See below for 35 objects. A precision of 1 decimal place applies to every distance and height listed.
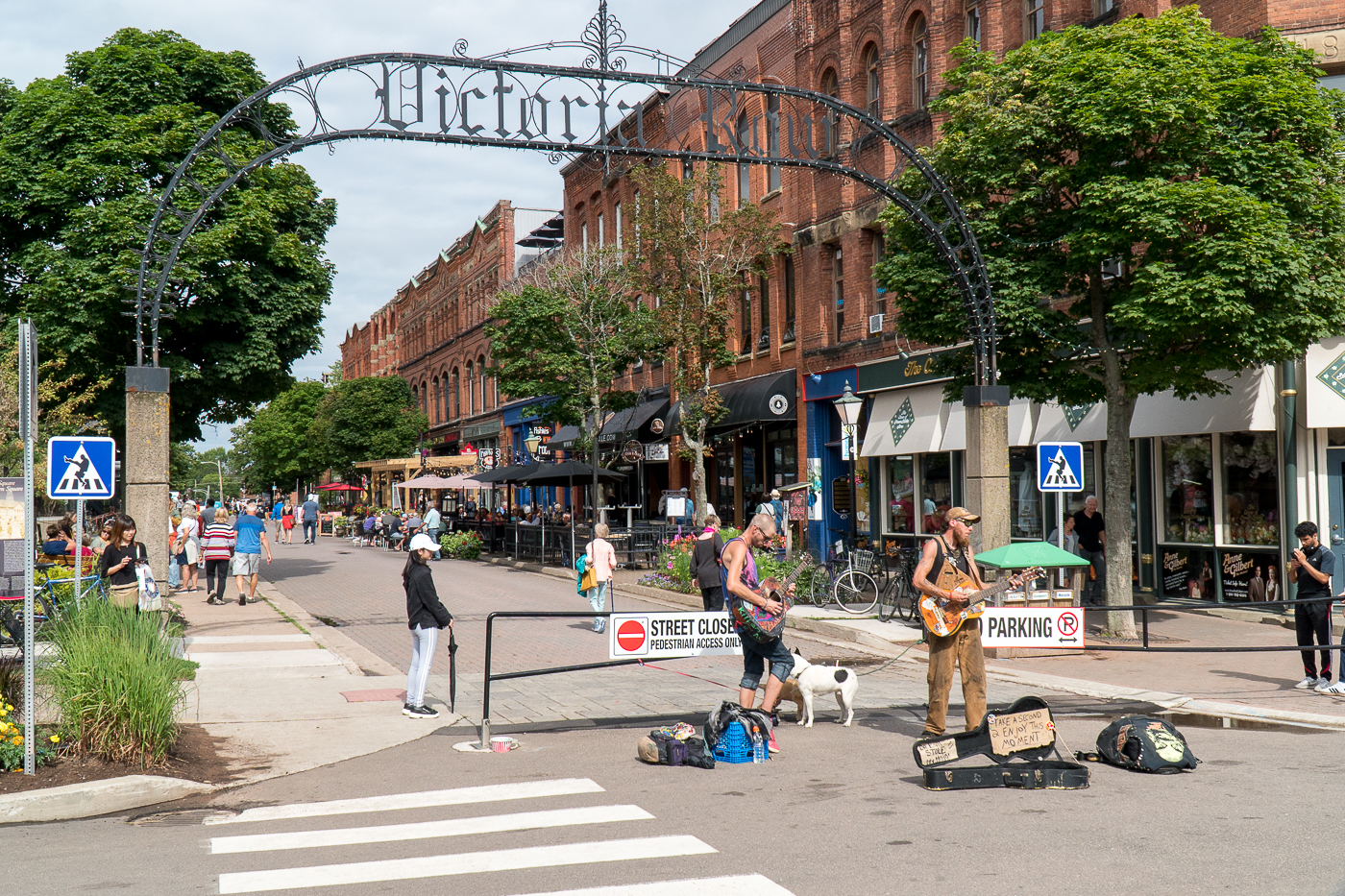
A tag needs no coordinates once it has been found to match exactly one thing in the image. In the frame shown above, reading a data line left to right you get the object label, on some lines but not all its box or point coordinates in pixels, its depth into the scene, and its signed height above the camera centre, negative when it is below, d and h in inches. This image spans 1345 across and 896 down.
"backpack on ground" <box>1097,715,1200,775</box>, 308.8 -72.1
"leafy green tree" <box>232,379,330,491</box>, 3472.0 +195.6
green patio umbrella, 524.1 -33.6
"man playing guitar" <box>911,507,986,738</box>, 338.0 -47.7
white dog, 380.5 -64.9
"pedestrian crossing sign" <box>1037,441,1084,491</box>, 556.1 +8.2
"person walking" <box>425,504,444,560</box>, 1343.5 -33.8
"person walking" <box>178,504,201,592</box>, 887.7 -38.3
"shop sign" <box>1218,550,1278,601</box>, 666.2 -55.5
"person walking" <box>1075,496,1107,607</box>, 714.8 -35.7
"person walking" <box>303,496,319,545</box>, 1881.2 -34.0
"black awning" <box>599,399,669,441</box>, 1395.2 +87.3
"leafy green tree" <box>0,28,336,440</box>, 838.5 +206.6
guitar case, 290.8 -69.0
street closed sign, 376.8 -47.6
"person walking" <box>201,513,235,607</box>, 801.6 -38.5
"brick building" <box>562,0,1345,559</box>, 933.8 +196.4
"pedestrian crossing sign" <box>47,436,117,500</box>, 511.2 +14.3
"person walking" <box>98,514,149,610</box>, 524.7 -29.1
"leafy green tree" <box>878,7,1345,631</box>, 541.0 +133.3
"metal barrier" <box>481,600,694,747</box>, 359.3 -58.6
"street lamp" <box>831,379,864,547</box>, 856.9 +57.0
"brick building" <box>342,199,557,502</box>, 2138.3 +352.7
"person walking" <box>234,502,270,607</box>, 797.9 -36.0
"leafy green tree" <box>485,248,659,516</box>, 1248.2 +173.6
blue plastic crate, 333.7 -74.2
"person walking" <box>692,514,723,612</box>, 560.4 -39.6
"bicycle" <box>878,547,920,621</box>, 692.1 -64.9
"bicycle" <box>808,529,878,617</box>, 732.0 -63.9
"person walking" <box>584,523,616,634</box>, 652.1 -38.7
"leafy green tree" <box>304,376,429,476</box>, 2566.4 +157.6
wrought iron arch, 492.1 +158.4
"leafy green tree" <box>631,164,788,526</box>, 1072.8 +213.8
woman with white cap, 412.8 -45.1
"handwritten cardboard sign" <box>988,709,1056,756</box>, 295.0 -63.4
